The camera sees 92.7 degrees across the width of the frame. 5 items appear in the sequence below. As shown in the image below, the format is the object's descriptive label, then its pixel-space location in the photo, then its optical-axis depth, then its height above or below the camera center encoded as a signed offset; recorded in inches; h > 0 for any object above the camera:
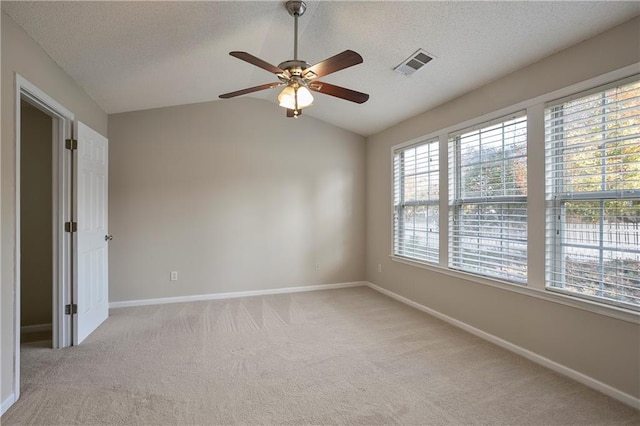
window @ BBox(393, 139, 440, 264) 148.9 +6.0
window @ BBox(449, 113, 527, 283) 107.5 +5.2
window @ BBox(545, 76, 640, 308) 80.5 +5.4
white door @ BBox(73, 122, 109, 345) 114.2 -7.9
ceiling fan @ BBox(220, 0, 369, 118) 74.7 +36.9
